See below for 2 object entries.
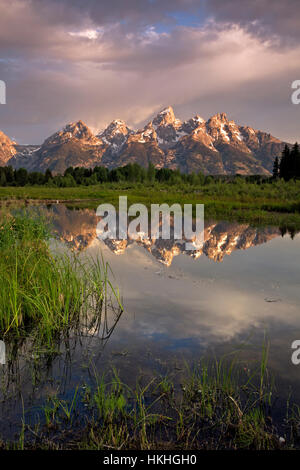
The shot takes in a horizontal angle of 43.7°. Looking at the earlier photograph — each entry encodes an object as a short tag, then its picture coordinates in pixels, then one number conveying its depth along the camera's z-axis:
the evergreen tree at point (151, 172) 135.51
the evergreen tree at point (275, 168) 107.14
